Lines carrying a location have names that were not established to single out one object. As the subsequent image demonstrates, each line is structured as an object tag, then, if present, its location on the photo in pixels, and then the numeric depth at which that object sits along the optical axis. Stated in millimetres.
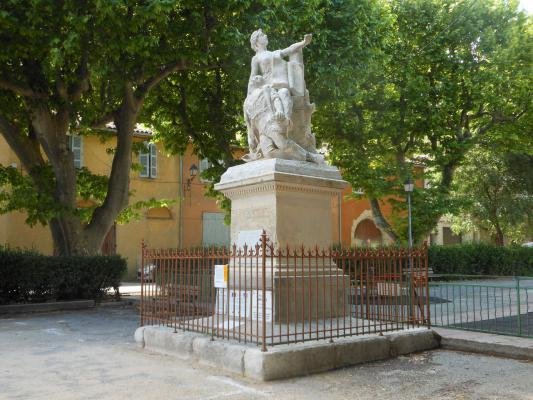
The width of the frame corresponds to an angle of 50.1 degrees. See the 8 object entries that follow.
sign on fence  7918
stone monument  8773
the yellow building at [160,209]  29188
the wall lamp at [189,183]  24977
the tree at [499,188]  33062
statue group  9227
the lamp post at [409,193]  23766
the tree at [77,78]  13070
